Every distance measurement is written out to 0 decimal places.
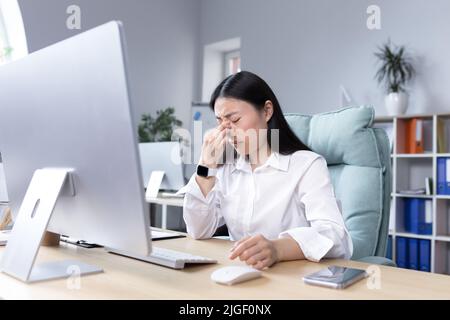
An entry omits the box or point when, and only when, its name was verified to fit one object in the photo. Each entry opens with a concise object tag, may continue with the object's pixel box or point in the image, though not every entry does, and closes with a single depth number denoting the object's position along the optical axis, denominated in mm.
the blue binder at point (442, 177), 3104
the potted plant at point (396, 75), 3396
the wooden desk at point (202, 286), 723
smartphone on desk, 778
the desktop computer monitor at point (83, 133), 675
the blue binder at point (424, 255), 3158
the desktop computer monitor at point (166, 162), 3038
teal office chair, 1490
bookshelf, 3154
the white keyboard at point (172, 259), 893
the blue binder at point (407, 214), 3320
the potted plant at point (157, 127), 4672
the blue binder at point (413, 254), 3209
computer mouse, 780
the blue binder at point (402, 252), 3266
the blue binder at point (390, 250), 3335
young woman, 1312
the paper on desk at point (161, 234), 1303
